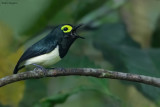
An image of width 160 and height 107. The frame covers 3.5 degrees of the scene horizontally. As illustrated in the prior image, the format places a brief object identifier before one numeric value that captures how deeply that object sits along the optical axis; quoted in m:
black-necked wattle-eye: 3.03
